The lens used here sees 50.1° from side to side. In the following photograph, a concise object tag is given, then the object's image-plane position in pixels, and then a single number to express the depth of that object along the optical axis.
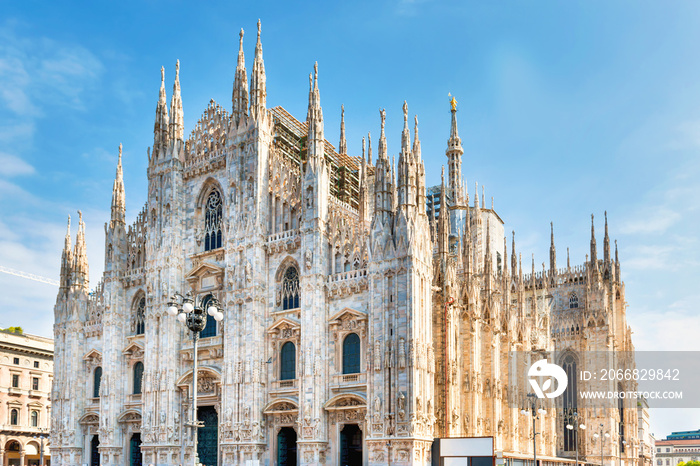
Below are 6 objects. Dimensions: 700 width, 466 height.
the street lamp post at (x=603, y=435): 75.94
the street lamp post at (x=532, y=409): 41.64
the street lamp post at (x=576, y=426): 77.29
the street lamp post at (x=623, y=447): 78.69
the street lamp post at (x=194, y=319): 27.20
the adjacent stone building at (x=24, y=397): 78.06
